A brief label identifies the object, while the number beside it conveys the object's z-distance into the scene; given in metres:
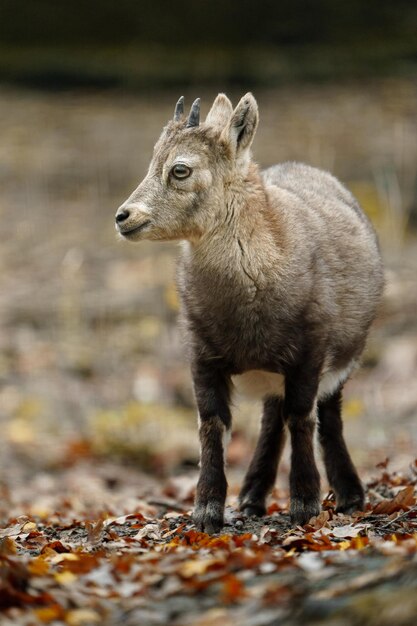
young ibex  12.69
